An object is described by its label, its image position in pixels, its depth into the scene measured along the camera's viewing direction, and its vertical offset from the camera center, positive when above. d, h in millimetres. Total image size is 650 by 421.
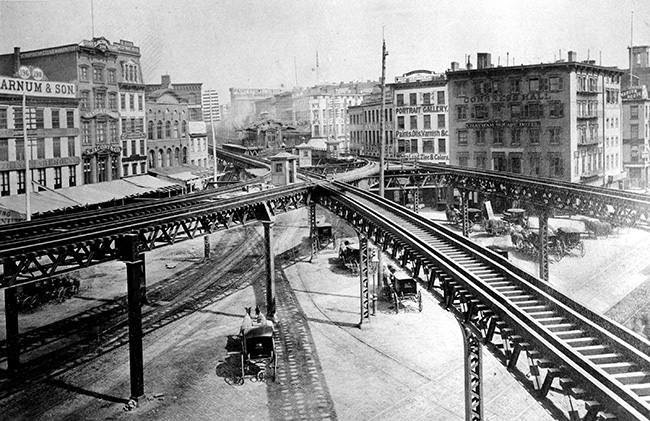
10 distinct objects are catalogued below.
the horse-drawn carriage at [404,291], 33062 -7464
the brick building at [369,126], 79688 +4944
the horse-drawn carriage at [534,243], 43969 -6720
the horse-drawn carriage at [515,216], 55344 -5664
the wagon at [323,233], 49969 -6233
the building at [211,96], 61375 +7850
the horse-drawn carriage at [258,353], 24656 -7988
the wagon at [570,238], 44906 -6310
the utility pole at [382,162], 37844 -215
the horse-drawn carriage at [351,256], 42509 -7097
